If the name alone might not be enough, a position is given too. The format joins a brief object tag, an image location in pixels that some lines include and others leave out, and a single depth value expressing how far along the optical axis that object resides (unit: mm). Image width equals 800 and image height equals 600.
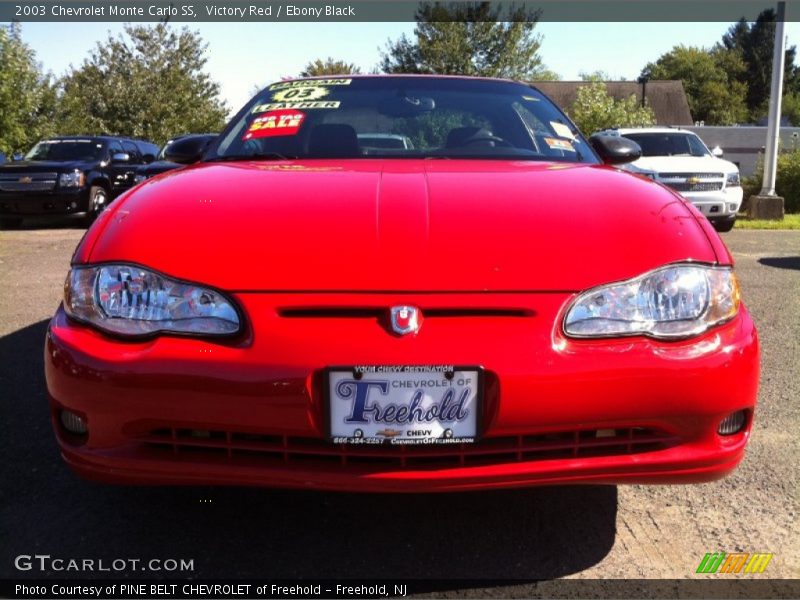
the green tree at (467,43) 31797
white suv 10531
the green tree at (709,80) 69250
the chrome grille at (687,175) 10656
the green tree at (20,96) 17219
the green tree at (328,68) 46188
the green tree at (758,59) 72312
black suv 11641
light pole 12572
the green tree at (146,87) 30109
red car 1801
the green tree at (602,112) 22000
